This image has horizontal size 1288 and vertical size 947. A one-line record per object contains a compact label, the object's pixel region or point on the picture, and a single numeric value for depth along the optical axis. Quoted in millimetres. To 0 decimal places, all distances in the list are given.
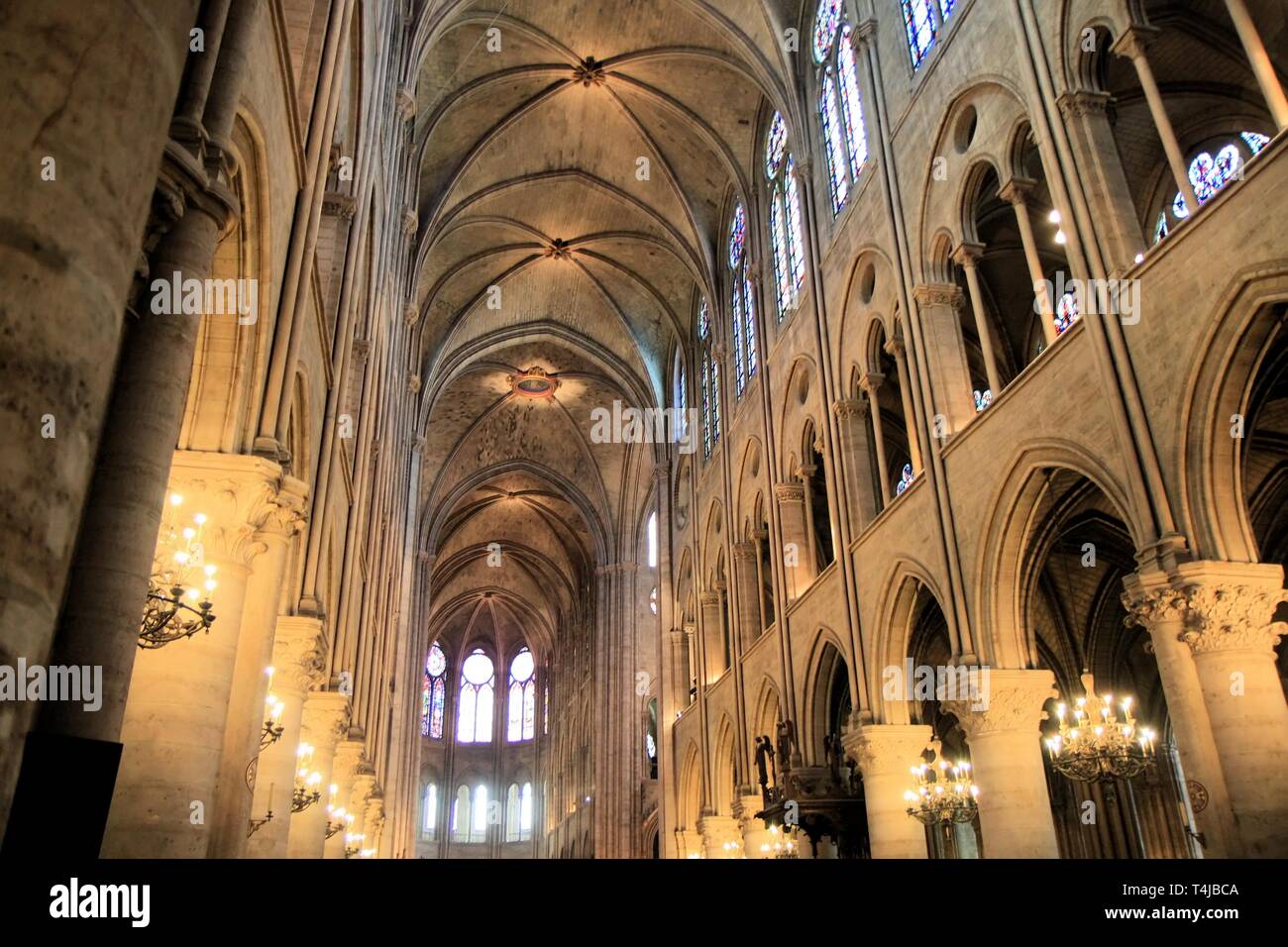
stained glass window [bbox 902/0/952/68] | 15700
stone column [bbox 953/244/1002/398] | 13484
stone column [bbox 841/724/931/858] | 15320
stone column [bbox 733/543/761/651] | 23539
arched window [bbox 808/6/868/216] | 18453
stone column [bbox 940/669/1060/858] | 12125
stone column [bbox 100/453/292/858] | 6168
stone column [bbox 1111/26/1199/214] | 9992
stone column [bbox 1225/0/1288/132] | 9016
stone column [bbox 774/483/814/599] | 20281
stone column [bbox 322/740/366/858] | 16562
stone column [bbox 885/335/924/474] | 14884
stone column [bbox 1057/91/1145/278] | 10812
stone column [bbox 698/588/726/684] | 26422
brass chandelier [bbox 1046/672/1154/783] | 11781
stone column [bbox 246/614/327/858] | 10219
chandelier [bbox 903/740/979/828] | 14875
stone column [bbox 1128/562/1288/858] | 8516
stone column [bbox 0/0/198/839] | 3281
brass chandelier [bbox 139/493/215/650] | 6441
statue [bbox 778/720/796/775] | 18692
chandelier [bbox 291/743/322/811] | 12234
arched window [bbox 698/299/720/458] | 27656
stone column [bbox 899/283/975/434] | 14281
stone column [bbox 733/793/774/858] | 21153
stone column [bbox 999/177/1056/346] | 11781
